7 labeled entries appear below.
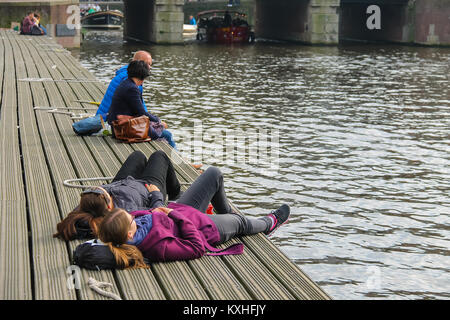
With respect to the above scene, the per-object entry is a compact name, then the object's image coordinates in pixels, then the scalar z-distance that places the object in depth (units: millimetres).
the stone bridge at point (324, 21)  39000
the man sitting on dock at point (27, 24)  27500
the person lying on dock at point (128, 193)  4988
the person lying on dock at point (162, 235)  4703
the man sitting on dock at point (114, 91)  8853
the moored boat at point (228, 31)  42969
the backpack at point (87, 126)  8969
